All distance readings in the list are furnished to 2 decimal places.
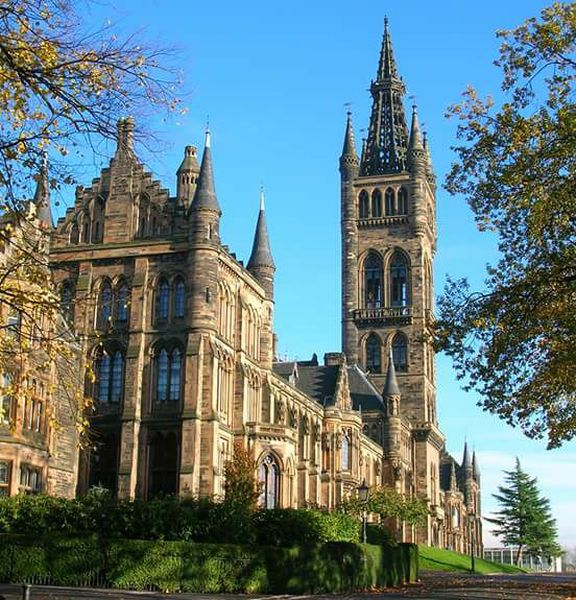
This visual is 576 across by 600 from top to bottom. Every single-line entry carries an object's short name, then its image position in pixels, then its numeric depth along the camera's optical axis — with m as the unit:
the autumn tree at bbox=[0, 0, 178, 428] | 15.20
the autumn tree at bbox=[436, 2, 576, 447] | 23.89
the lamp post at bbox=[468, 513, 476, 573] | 140.12
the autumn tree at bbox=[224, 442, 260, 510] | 47.56
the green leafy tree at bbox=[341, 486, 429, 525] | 70.60
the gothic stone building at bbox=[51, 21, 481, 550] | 51.31
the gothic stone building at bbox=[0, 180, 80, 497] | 17.25
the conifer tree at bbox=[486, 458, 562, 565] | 117.31
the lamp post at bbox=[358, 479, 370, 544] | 38.56
